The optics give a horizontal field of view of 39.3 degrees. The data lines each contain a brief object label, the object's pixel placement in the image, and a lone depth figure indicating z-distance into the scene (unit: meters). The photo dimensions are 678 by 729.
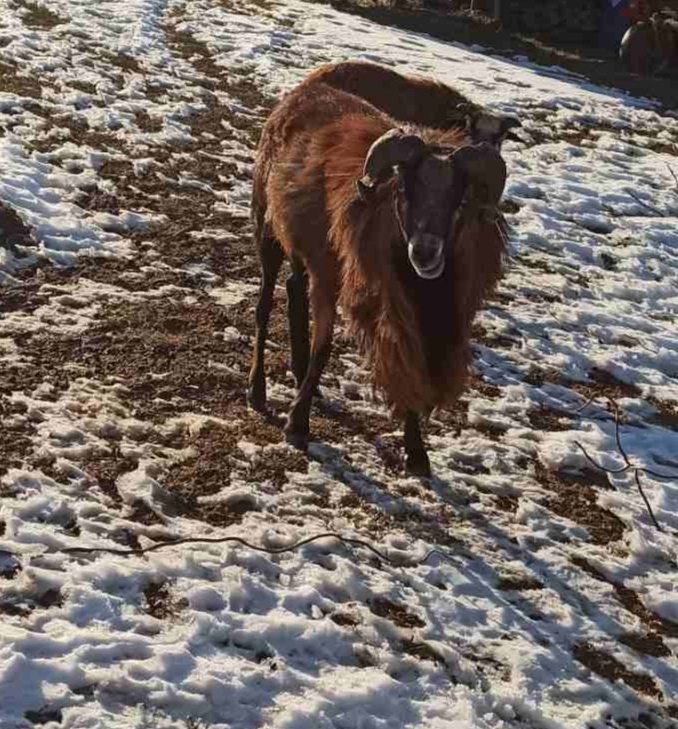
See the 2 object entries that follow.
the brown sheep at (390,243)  4.61
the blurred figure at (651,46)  17.83
